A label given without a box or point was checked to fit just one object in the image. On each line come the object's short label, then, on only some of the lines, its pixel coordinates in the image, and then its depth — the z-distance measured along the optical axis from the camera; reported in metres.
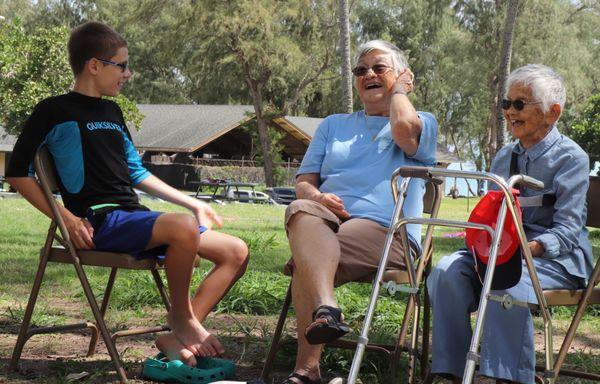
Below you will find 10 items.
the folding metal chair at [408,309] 3.85
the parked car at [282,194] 36.94
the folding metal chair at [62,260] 3.96
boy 4.02
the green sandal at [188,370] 3.93
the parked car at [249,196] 35.12
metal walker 3.12
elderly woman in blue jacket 3.52
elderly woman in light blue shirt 3.75
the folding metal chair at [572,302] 3.49
